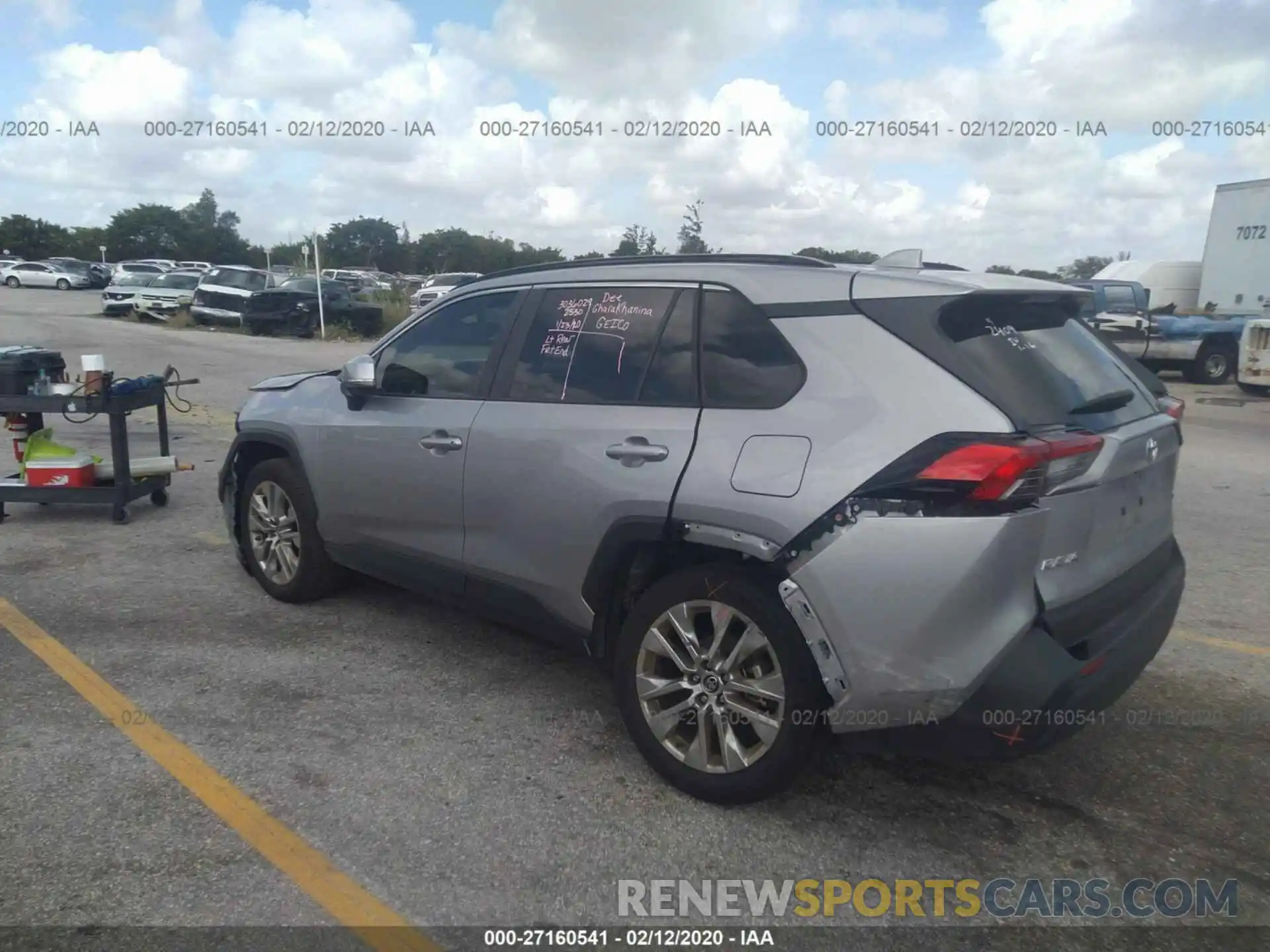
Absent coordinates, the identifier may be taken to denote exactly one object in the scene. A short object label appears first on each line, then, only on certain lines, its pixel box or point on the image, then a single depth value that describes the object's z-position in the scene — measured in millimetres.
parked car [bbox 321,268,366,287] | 41312
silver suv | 2848
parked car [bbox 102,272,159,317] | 32062
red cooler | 6773
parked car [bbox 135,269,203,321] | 31391
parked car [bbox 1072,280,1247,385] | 18172
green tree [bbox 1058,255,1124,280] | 35500
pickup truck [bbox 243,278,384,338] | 27141
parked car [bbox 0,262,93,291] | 50125
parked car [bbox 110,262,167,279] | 44125
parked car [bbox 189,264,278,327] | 28062
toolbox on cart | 6656
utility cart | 6562
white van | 24375
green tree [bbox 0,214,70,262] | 72688
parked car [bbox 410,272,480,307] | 27891
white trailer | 20891
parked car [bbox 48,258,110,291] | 51969
